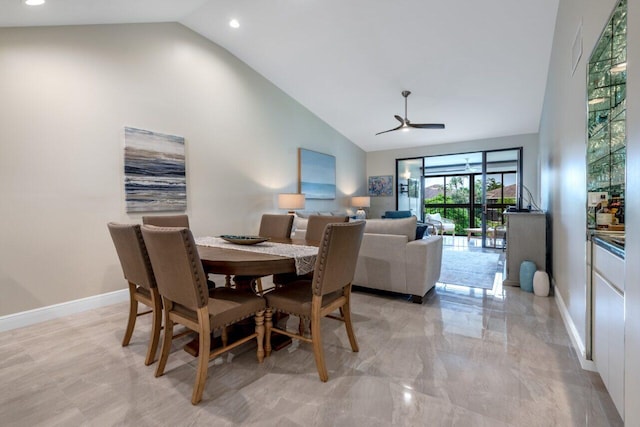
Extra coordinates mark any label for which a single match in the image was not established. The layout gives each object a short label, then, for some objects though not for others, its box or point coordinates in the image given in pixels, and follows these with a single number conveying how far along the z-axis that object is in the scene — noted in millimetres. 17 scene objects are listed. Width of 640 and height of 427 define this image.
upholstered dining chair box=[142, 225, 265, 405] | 1583
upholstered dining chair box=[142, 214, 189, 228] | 2768
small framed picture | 8148
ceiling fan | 4762
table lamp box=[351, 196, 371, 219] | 7457
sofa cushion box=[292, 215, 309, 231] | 4102
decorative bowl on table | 2471
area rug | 3965
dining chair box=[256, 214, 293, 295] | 3219
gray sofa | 3105
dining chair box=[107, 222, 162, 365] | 1904
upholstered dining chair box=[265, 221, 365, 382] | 1788
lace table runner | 1977
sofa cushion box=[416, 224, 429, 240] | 3363
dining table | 1845
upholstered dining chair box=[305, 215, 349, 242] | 2988
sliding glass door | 7160
